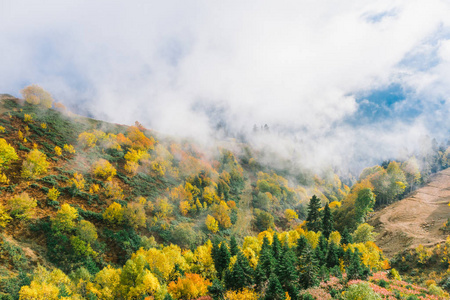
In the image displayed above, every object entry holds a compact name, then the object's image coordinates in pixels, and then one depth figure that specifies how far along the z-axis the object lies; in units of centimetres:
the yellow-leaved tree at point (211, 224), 9800
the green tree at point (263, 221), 11950
